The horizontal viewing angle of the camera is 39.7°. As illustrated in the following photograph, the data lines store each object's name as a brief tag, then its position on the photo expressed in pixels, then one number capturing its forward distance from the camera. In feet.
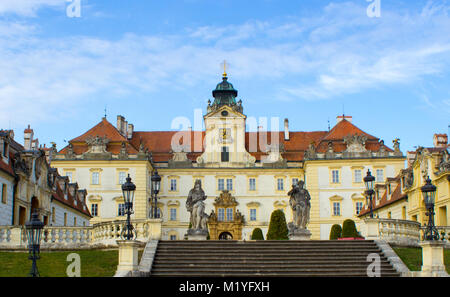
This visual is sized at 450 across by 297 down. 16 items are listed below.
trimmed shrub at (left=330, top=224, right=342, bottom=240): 133.69
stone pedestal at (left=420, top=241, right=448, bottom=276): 68.18
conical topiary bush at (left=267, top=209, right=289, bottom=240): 118.01
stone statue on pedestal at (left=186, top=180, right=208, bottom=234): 91.91
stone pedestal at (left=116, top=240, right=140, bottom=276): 69.00
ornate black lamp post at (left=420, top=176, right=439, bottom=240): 68.39
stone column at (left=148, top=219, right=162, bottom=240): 84.53
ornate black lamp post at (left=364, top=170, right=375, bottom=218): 92.54
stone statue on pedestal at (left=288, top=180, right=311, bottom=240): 96.68
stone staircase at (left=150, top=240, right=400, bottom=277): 70.23
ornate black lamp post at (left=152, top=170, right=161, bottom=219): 91.12
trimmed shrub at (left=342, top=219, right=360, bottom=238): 110.42
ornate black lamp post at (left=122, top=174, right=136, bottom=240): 70.38
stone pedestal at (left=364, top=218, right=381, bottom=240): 85.97
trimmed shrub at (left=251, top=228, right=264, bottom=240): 137.59
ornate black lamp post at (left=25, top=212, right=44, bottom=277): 55.84
